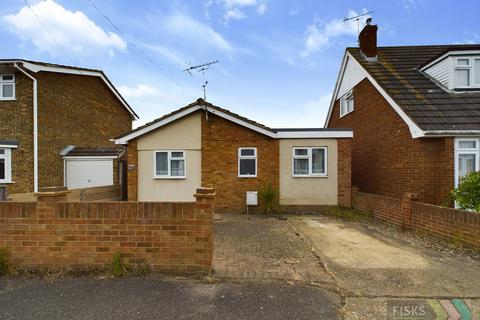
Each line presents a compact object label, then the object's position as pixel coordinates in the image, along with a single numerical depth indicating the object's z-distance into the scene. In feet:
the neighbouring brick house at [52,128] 39.93
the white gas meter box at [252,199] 32.12
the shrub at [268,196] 32.09
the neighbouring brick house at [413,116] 27.89
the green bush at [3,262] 12.89
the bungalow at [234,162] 33.27
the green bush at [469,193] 19.13
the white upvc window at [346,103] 47.00
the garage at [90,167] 44.34
